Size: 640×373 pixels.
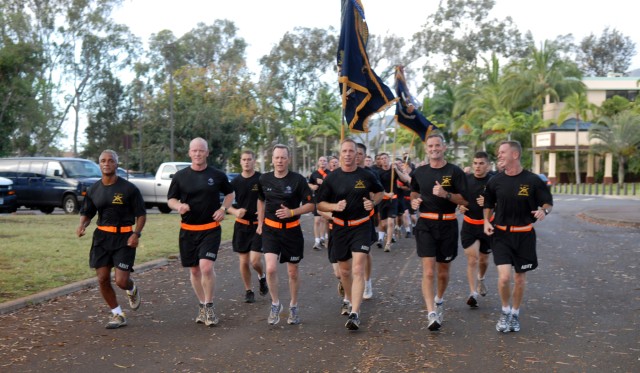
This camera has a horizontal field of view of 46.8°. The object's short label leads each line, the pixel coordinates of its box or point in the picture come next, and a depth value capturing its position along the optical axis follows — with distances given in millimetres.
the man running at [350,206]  8055
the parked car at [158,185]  26281
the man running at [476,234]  9273
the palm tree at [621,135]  53281
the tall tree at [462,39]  64688
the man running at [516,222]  7703
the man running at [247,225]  9555
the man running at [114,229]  8031
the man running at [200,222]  8016
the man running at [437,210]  8016
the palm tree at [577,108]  57281
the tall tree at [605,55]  82438
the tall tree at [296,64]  58250
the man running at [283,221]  8141
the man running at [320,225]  15195
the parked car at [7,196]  21078
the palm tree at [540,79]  60625
